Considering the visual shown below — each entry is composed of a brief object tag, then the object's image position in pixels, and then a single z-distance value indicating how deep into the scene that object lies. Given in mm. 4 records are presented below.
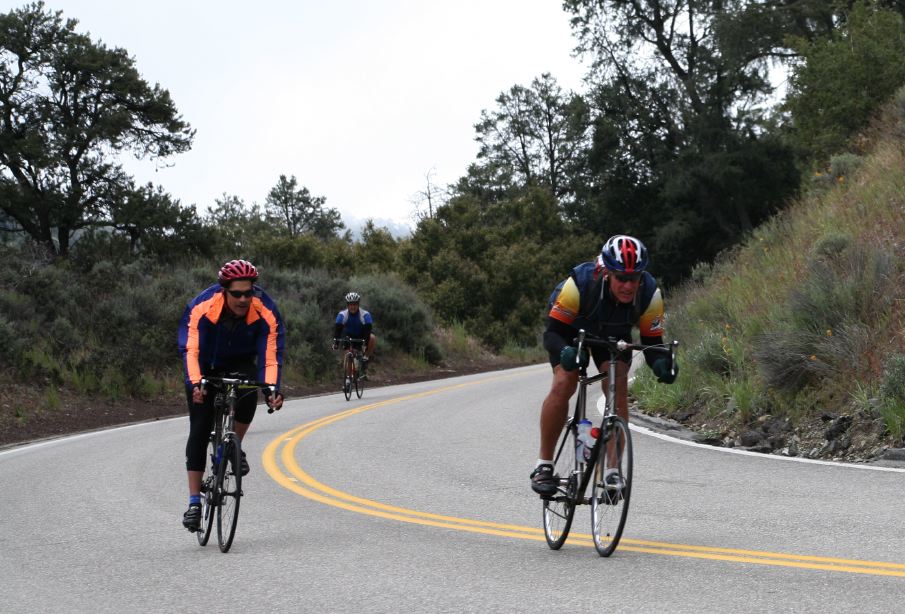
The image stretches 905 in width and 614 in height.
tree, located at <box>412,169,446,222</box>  78500
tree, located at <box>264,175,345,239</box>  100562
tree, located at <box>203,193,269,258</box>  85938
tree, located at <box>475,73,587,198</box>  74625
